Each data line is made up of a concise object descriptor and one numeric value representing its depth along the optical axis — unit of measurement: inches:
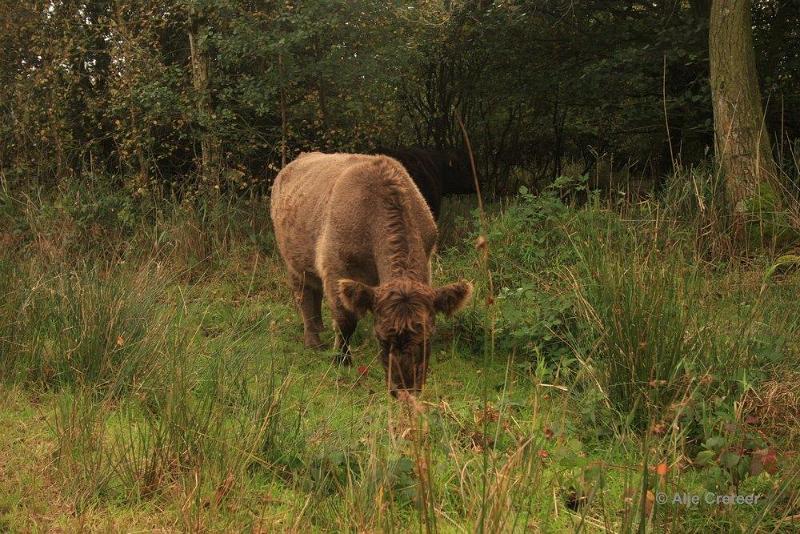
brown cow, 177.8
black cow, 386.6
